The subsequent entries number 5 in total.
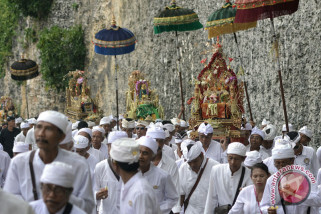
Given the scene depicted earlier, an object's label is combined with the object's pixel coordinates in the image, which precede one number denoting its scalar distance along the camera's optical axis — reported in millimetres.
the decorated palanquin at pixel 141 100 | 17328
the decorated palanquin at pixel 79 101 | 21109
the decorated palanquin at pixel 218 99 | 12891
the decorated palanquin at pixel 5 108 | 26891
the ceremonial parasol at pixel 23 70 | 23266
